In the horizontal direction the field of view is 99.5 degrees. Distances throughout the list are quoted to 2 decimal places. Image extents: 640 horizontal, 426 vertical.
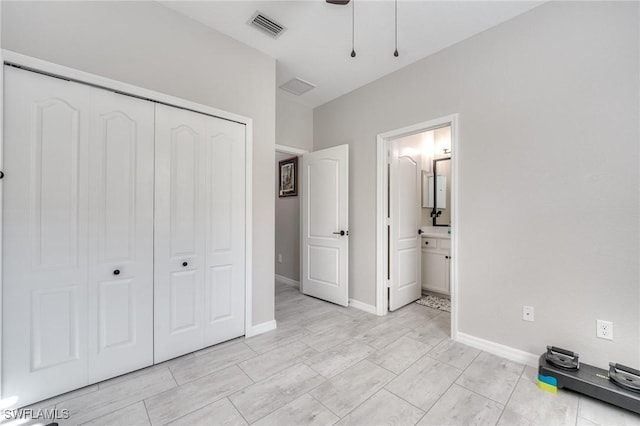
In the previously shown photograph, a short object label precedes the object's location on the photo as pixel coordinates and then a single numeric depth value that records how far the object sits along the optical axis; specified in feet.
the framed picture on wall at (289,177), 14.44
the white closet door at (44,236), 5.28
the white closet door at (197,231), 7.14
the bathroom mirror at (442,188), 13.91
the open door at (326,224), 11.40
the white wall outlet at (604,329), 6.04
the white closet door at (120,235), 6.16
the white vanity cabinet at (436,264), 12.60
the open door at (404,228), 11.00
